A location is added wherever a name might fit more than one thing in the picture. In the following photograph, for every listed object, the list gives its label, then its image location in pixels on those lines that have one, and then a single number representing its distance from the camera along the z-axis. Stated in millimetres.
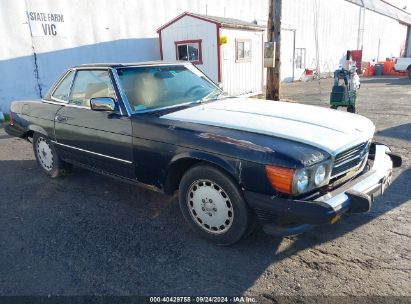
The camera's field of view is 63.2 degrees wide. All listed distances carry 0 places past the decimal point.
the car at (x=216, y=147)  2625
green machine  7426
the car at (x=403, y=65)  22188
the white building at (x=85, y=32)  9828
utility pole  9328
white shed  11820
